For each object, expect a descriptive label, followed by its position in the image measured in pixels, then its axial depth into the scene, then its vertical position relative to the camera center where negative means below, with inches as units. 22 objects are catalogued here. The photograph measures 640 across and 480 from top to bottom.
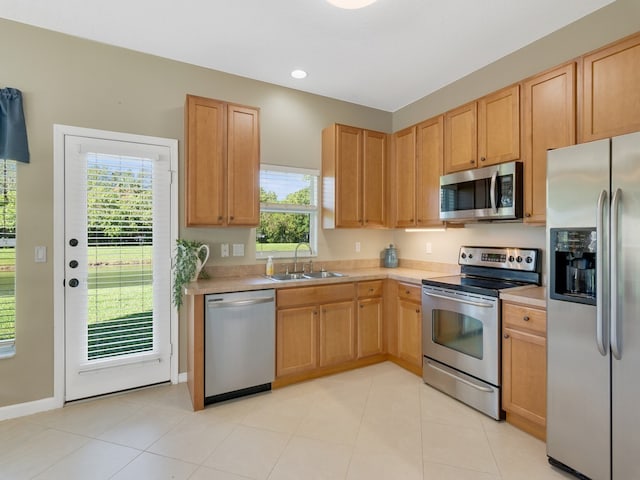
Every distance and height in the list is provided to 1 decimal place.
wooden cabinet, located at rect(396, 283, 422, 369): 125.7 -32.6
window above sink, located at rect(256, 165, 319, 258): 139.2 +12.6
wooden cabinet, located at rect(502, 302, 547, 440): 86.7 -34.3
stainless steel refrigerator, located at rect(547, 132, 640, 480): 65.0 -14.3
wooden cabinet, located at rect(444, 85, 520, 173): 106.0 +37.1
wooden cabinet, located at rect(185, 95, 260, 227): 111.6 +26.3
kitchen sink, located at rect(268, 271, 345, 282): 125.0 -14.3
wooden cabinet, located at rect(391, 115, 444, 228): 132.9 +27.8
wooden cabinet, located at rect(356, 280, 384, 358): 133.4 -31.8
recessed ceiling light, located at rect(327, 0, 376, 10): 80.3 +57.1
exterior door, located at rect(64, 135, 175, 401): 105.3 -8.3
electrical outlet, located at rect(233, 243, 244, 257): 130.5 -3.9
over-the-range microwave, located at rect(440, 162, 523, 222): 103.4 +15.5
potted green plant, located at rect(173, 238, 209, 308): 110.7 -8.5
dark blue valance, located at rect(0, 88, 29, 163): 94.3 +31.9
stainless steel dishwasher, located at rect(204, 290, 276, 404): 103.6 -33.5
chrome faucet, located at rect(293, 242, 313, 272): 142.2 -8.8
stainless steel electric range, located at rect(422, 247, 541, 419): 98.1 -26.5
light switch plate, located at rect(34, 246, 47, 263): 100.2 -4.6
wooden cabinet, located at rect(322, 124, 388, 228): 142.1 +27.2
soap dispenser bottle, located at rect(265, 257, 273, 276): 132.3 -11.2
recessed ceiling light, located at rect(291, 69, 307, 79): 126.8 +63.6
